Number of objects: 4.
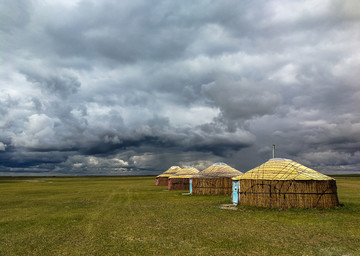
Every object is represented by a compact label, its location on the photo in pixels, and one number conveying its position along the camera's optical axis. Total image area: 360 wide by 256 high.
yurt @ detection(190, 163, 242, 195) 33.78
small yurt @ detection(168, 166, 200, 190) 46.56
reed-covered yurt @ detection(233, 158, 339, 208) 21.69
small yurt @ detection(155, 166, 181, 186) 61.41
